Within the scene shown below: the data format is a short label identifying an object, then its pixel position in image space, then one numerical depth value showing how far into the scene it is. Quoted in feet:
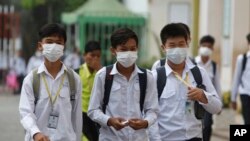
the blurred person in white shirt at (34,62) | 97.55
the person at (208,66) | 39.06
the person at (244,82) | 40.81
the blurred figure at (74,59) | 96.68
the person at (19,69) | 113.16
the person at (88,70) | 32.89
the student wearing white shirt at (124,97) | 23.61
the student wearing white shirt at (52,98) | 23.35
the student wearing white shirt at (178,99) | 25.04
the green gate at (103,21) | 108.27
